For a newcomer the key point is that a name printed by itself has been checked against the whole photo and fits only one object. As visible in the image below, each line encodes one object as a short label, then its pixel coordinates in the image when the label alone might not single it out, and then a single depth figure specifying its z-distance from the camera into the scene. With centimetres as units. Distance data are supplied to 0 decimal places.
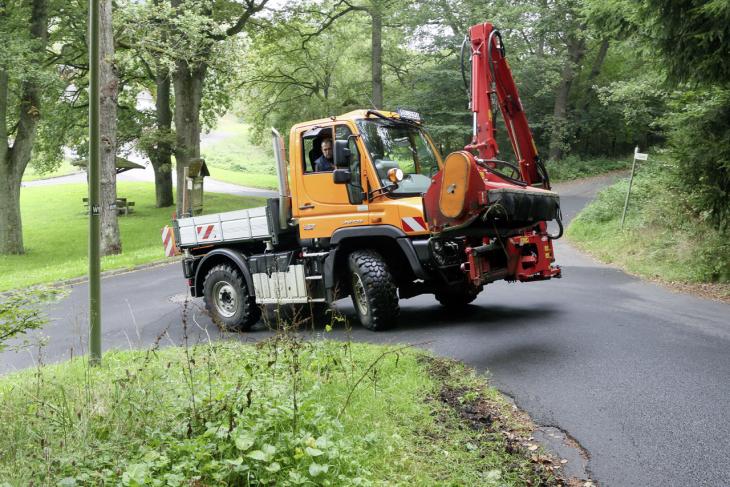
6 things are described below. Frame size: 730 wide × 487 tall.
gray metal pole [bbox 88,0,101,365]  604
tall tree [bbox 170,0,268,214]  2597
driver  889
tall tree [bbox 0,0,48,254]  2152
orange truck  765
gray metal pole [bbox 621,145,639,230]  1759
